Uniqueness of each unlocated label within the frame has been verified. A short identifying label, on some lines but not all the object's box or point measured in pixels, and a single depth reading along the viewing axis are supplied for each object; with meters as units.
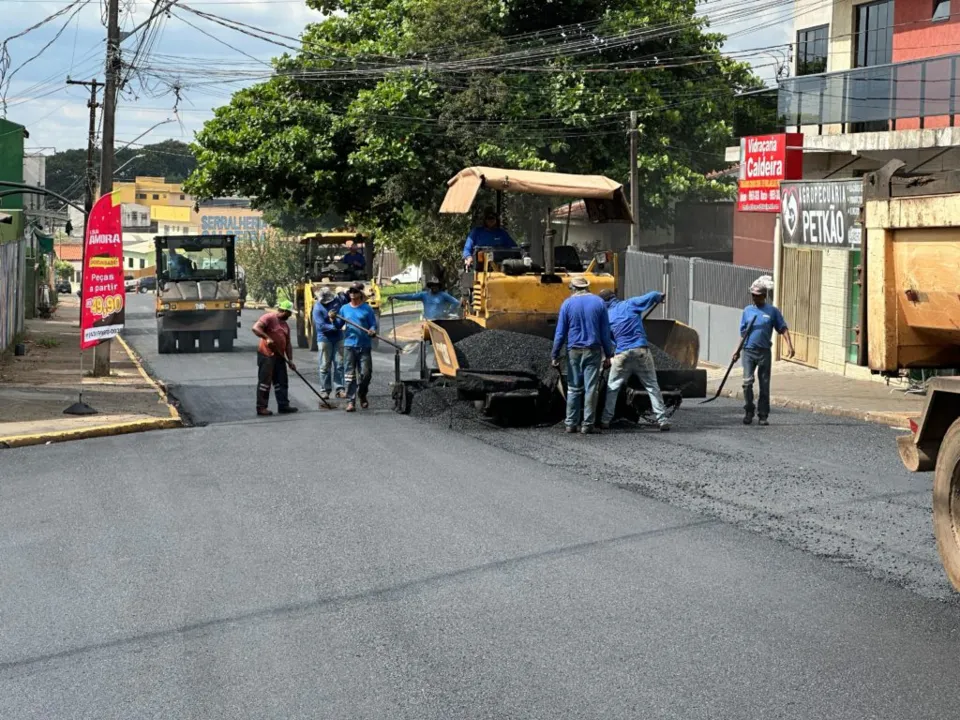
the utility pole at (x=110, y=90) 23.19
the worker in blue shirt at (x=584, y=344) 14.31
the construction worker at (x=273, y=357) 17.75
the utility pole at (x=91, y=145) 43.72
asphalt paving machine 15.36
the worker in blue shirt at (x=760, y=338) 15.12
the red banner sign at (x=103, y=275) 19.27
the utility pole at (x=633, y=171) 29.89
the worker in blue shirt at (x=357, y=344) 17.53
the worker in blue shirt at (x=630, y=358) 14.58
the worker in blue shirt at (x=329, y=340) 18.91
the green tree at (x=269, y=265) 74.94
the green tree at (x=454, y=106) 34.25
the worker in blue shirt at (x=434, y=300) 18.33
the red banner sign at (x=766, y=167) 25.52
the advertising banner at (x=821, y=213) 21.56
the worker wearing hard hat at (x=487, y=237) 16.88
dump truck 7.25
